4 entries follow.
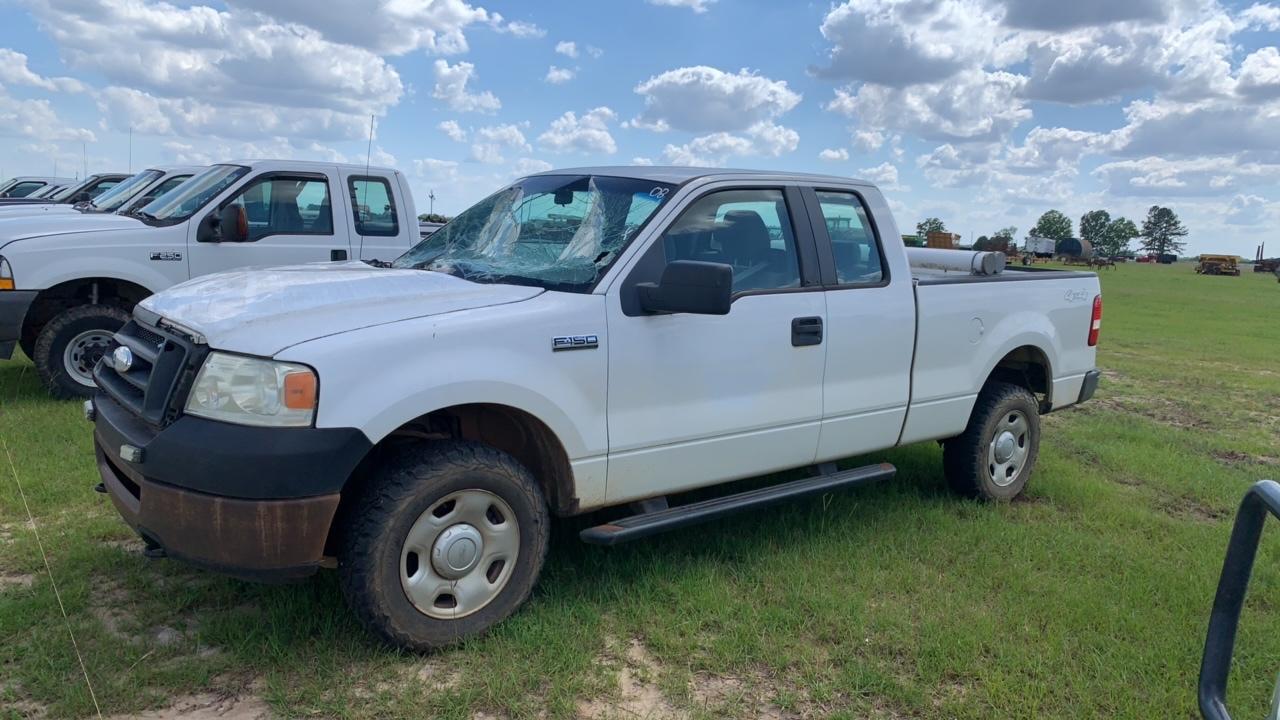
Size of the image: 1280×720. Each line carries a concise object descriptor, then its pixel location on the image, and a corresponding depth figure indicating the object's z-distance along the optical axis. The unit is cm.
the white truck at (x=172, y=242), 751
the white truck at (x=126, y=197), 940
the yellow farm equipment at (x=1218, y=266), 6344
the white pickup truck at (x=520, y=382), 335
